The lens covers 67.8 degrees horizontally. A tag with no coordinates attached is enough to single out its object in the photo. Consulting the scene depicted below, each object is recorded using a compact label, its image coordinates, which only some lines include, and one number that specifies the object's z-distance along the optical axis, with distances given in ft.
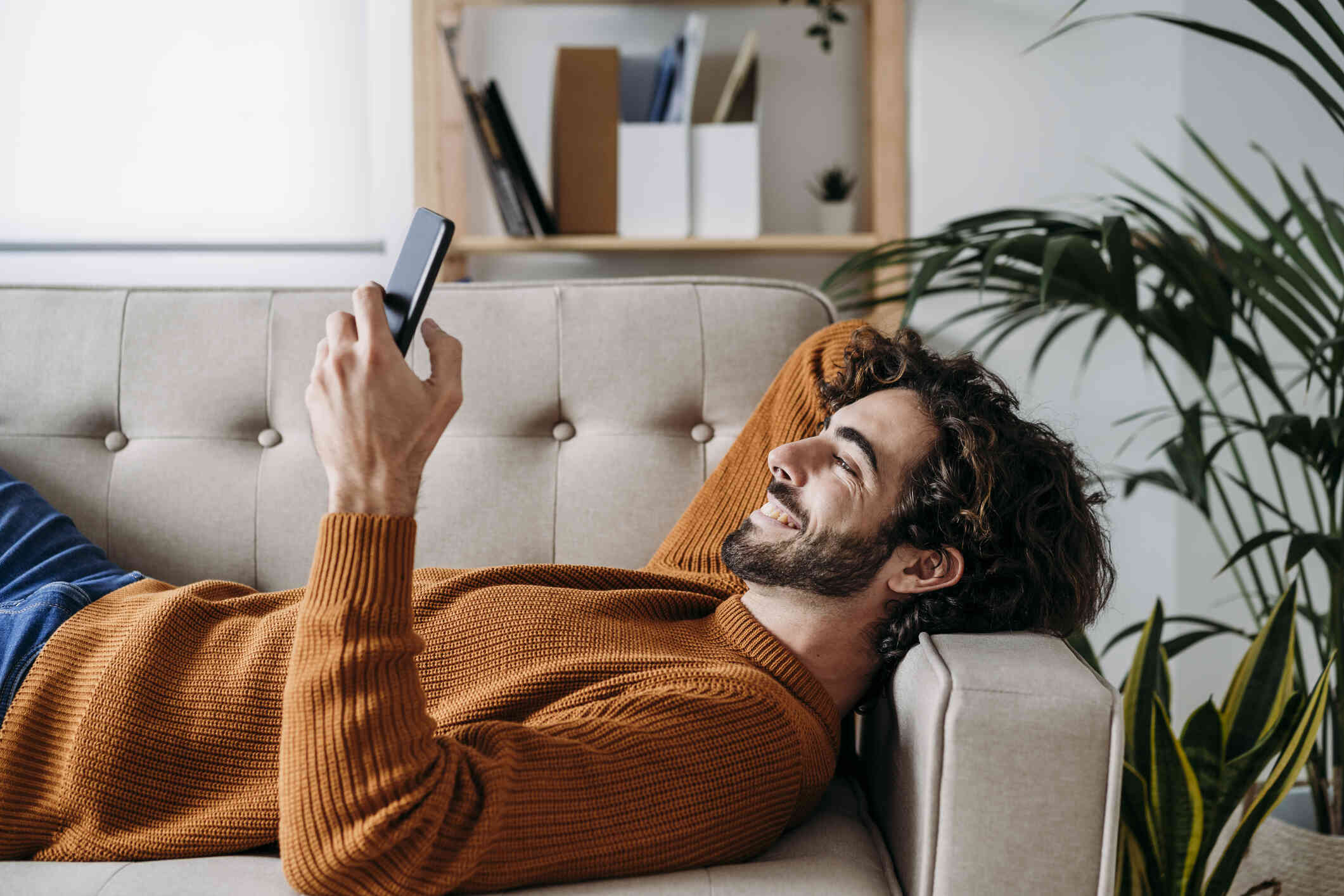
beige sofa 4.37
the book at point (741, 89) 6.10
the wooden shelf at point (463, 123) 6.28
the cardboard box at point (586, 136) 5.94
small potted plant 6.38
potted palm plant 3.59
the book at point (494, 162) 5.76
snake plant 3.28
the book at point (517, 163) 5.72
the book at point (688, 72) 5.74
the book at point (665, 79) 5.99
